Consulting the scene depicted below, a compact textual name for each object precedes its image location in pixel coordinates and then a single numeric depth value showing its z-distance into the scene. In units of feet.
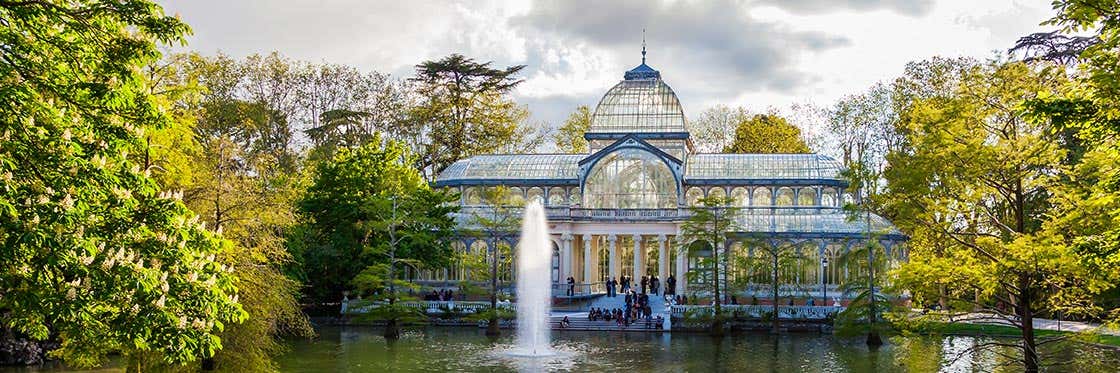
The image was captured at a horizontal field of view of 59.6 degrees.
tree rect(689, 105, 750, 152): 233.55
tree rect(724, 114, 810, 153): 217.15
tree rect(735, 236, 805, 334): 125.80
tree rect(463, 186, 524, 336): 122.42
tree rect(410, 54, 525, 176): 209.67
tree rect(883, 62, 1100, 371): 55.06
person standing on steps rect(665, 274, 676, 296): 156.82
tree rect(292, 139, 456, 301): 125.49
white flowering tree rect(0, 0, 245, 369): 30.94
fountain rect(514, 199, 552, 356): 111.14
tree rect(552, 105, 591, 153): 234.58
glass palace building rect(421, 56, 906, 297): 157.69
